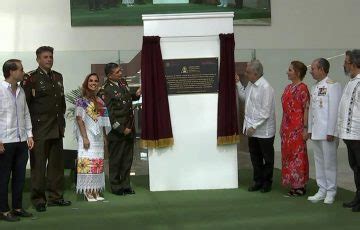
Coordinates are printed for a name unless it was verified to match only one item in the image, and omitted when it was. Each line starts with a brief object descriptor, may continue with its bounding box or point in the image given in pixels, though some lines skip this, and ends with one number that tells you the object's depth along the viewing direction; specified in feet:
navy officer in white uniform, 18.19
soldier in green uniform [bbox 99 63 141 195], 20.85
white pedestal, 20.77
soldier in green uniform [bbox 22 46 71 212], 18.31
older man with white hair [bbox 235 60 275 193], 20.70
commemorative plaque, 20.85
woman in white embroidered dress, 19.53
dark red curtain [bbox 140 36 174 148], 20.65
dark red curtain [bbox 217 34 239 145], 20.80
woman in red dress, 19.66
